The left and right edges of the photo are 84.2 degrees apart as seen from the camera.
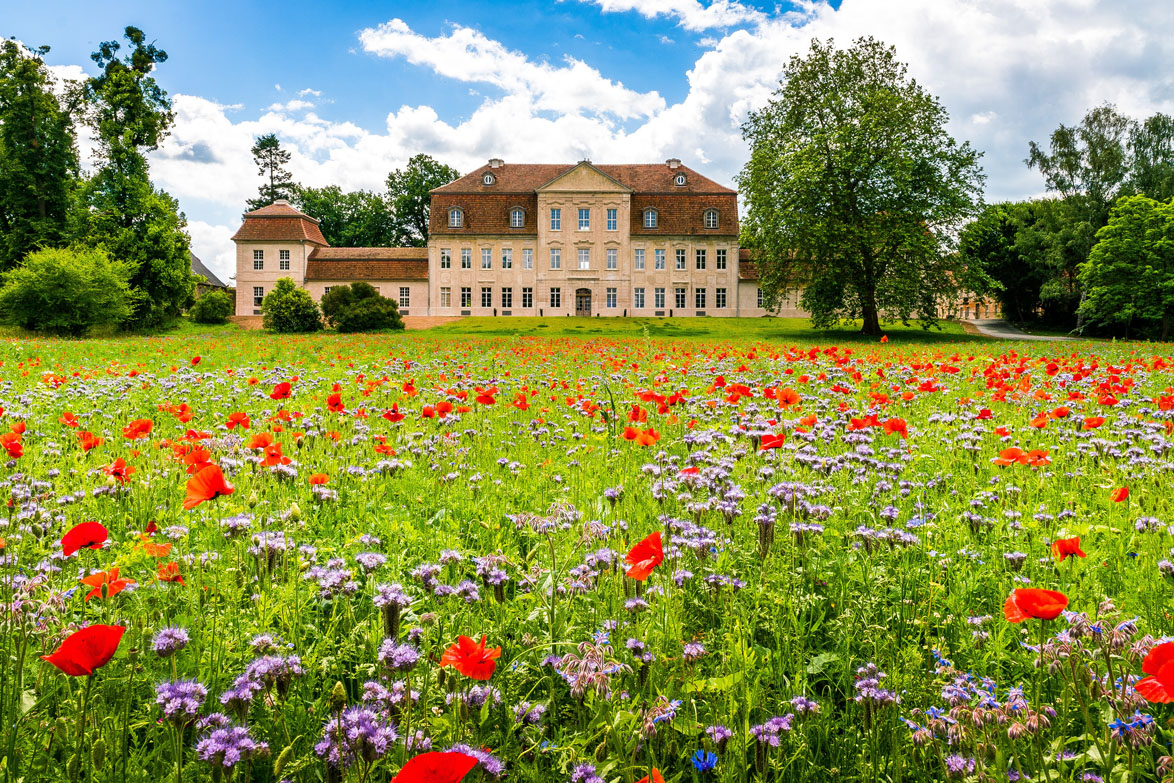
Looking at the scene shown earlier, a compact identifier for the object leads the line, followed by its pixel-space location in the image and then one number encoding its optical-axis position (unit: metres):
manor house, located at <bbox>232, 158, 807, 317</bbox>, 54.03
